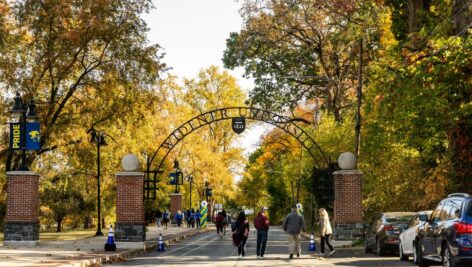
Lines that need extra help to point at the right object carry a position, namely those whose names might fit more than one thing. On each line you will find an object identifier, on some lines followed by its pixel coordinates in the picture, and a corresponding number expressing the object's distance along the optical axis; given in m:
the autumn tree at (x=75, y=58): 36.62
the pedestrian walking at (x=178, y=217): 65.88
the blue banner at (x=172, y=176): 59.98
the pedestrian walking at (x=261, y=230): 25.92
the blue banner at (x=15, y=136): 29.86
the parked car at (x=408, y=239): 21.53
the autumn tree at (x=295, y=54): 44.50
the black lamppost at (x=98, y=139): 38.28
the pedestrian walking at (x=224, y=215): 46.91
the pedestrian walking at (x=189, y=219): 65.00
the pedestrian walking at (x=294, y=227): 25.69
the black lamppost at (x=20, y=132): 29.88
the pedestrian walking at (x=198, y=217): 65.65
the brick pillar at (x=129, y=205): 31.66
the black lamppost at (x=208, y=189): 73.96
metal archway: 37.60
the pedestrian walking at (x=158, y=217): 63.93
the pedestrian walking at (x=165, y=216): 61.26
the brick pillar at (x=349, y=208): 32.75
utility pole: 33.75
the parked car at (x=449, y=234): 14.91
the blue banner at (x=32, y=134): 30.25
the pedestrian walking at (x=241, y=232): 26.30
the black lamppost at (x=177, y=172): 58.49
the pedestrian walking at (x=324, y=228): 27.64
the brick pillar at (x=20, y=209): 29.50
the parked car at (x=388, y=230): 24.86
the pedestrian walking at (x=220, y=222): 46.12
